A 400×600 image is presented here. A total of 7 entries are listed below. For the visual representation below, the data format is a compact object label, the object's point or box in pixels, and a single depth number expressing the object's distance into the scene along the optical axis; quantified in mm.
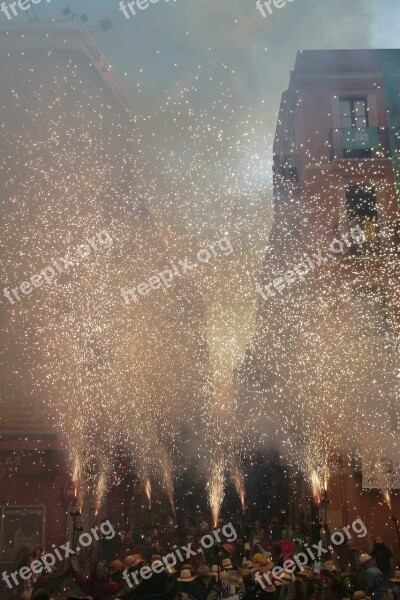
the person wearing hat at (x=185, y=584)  7613
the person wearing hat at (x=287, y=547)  10531
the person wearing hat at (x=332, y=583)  7711
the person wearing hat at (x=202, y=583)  7729
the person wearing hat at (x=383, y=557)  9555
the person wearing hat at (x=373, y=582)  7828
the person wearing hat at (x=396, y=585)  7211
